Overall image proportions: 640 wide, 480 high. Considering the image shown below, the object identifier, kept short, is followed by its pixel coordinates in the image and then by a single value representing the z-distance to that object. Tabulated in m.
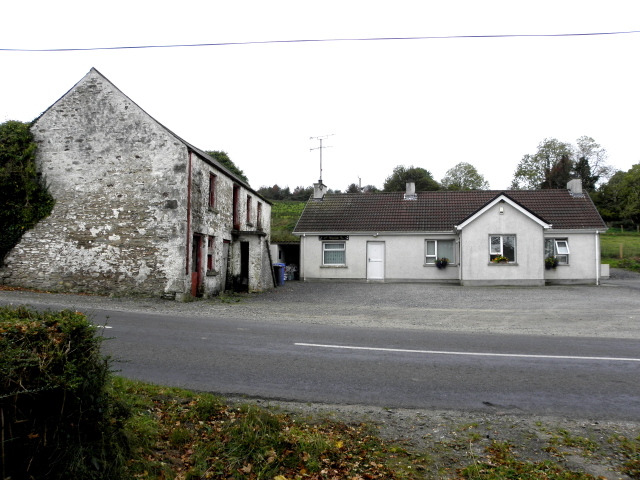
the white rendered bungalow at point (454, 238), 25.34
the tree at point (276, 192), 82.28
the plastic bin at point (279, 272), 26.64
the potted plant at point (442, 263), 27.64
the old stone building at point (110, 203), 17.48
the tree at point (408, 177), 69.25
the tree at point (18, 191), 17.80
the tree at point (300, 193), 80.00
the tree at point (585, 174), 64.56
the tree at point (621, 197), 57.48
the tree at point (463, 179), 71.56
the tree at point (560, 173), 63.00
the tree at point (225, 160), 49.00
